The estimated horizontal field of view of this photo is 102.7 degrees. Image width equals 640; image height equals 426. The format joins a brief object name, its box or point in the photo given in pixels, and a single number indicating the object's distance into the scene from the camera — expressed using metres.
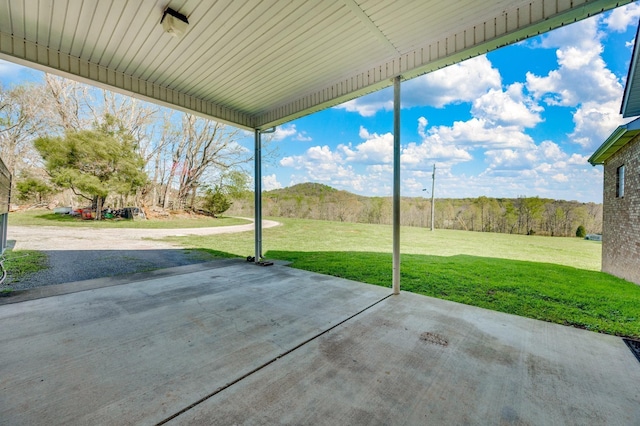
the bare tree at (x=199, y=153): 17.09
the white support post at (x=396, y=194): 3.27
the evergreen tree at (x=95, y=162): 11.48
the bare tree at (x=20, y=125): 11.97
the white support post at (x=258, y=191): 5.20
